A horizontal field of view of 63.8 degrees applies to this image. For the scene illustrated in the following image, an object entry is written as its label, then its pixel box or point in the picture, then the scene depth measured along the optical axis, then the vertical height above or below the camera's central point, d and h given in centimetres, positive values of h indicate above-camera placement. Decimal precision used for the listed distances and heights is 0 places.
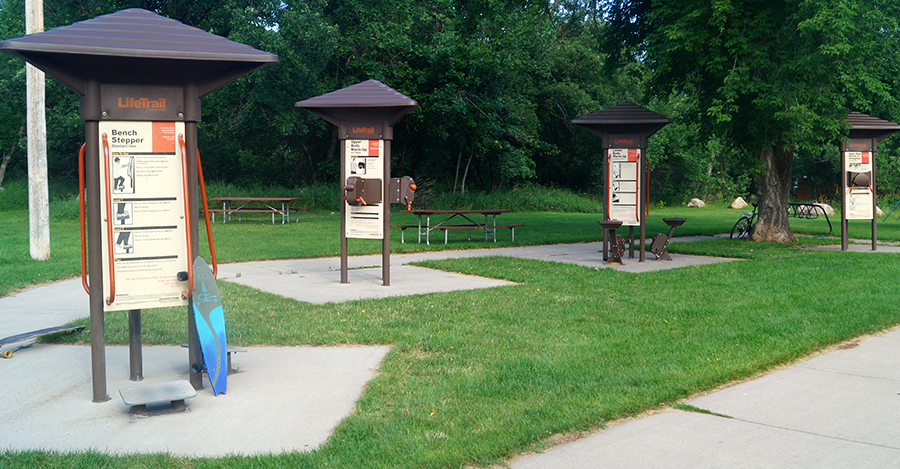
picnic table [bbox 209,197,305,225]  2580 +6
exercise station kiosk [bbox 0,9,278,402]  465 +39
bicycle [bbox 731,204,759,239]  1728 -57
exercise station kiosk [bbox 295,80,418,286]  980 +64
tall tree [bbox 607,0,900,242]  1245 +266
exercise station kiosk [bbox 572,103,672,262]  1262 +80
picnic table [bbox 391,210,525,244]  1596 -46
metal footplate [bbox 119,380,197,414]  443 -117
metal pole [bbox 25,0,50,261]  1245 +90
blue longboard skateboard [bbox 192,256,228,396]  486 -80
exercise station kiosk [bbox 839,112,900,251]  1502 +67
